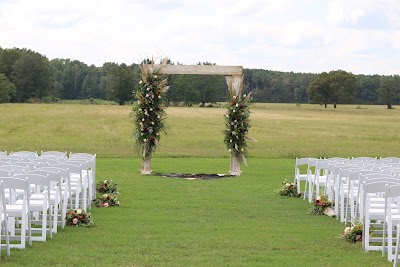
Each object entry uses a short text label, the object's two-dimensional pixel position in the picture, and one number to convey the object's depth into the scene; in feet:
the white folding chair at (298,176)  65.92
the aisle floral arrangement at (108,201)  58.54
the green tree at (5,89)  386.93
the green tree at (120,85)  419.54
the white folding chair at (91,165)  59.83
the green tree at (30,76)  428.97
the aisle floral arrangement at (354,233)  42.50
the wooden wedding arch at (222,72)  87.81
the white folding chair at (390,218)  36.50
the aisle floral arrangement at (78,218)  47.26
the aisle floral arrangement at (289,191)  67.67
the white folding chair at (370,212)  39.63
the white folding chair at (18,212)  37.22
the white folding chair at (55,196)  42.98
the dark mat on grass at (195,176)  83.40
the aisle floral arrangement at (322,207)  54.60
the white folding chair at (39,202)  40.29
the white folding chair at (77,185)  49.93
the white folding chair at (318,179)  59.41
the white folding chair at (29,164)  48.73
